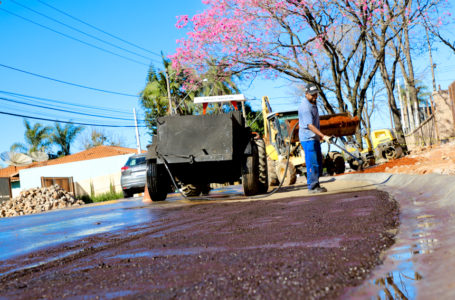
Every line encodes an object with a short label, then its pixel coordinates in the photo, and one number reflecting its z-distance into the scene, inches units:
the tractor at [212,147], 351.9
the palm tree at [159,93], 1439.5
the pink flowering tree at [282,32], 625.9
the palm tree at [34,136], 1985.7
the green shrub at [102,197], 1018.3
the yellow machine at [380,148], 689.3
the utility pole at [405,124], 1701.5
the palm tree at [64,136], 2087.8
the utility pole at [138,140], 1583.0
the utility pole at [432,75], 1315.2
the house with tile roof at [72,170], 1651.1
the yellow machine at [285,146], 551.5
